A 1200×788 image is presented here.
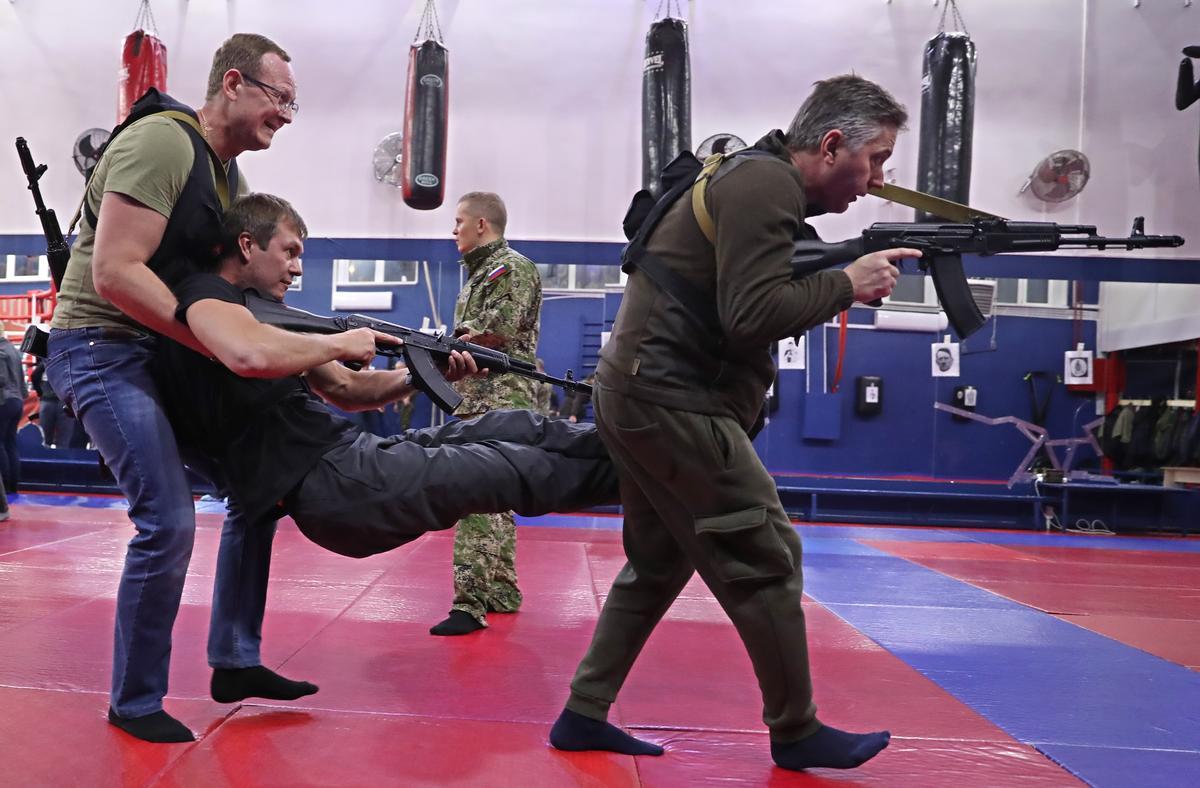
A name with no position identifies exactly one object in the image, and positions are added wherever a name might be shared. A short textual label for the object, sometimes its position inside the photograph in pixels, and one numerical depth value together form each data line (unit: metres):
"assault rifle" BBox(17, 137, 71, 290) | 3.12
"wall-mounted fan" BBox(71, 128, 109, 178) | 7.21
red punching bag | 6.73
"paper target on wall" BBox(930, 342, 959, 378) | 10.42
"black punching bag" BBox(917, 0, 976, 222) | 6.41
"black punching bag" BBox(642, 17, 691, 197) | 6.55
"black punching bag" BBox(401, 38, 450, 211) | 6.56
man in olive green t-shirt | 2.12
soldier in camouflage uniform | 3.80
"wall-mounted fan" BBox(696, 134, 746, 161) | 6.86
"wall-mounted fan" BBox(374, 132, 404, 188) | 7.29
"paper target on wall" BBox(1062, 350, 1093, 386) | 10.49
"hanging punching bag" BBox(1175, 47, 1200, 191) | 6.69
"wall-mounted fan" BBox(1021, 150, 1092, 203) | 7.00
